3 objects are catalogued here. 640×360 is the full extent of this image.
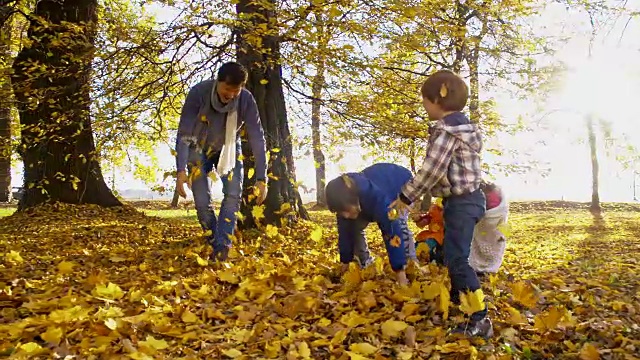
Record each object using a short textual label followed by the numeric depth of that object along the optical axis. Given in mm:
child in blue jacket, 3408
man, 4266
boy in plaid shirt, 2842
